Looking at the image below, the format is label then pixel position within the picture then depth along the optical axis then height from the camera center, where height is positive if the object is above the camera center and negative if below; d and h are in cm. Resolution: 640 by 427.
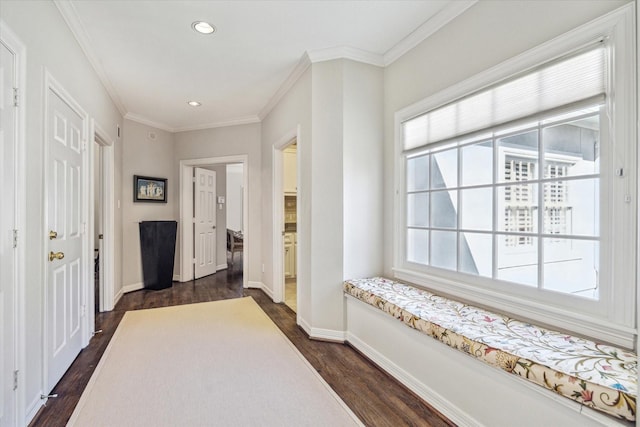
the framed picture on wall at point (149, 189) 449 +34
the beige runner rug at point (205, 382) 175 -113
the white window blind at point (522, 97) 148 +65
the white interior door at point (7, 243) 145 -15
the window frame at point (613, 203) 133 +4
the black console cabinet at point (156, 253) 450 -60
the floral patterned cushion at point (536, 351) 110 -61
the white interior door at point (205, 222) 525 -17
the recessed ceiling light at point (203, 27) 236 +141
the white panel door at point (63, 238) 200 -18
